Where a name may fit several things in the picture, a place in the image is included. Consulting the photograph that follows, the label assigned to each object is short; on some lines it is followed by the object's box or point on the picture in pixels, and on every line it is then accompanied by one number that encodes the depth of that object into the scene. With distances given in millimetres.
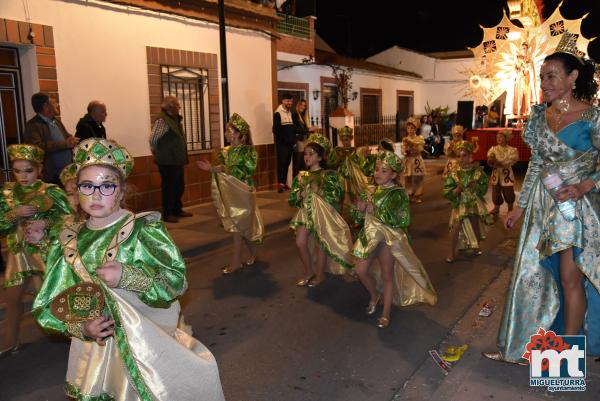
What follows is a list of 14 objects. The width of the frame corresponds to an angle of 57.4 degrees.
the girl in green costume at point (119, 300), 2396
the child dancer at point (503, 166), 9648
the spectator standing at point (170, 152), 9414
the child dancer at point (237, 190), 6816
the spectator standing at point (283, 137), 12539
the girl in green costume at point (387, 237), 4957
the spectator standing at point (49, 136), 7012
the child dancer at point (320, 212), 5973
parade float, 12992
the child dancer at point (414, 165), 12305
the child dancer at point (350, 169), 9180
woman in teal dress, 3496
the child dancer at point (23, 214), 4293
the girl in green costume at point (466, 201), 7238
